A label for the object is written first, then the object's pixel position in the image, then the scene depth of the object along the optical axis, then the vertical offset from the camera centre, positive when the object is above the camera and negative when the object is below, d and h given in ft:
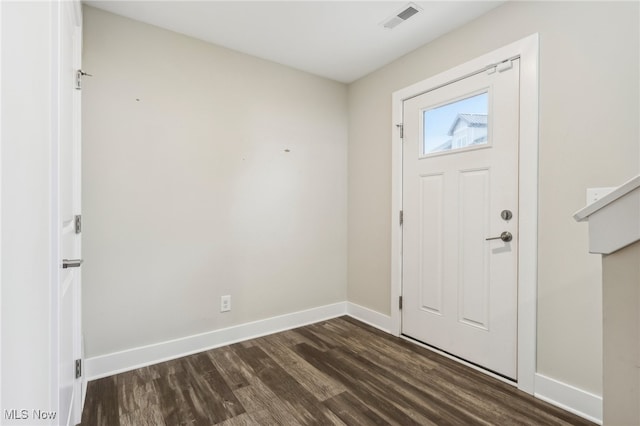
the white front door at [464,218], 6.47 -0.20
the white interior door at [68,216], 3.64 -0.11
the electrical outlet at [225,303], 8.24 -2.55
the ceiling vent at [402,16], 6.59 +4.35
